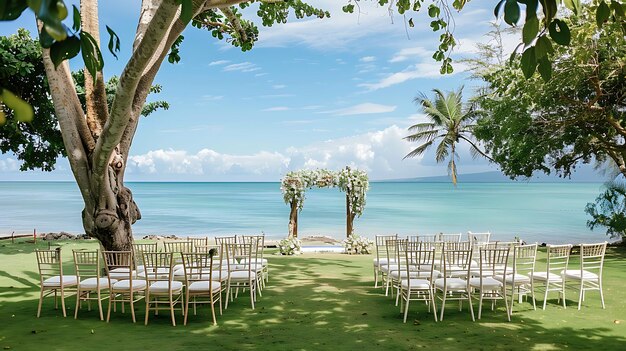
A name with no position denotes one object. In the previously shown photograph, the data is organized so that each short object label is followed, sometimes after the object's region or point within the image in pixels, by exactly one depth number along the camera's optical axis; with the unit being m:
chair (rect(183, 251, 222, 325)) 6.25
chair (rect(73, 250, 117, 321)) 6.53
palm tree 30.06
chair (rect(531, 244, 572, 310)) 7.00
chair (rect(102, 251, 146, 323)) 6.46
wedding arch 15.23
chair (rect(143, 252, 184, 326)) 6.25
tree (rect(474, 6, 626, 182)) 11.02
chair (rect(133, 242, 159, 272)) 7.60
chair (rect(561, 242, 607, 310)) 7.00
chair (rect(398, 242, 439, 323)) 6.49
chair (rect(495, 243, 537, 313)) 6.65
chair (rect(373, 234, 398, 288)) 8.69
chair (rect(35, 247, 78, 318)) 6.60
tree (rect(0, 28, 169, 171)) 11.27
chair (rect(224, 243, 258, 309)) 7.16
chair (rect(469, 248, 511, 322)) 6.55
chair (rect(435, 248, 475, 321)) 6.44
